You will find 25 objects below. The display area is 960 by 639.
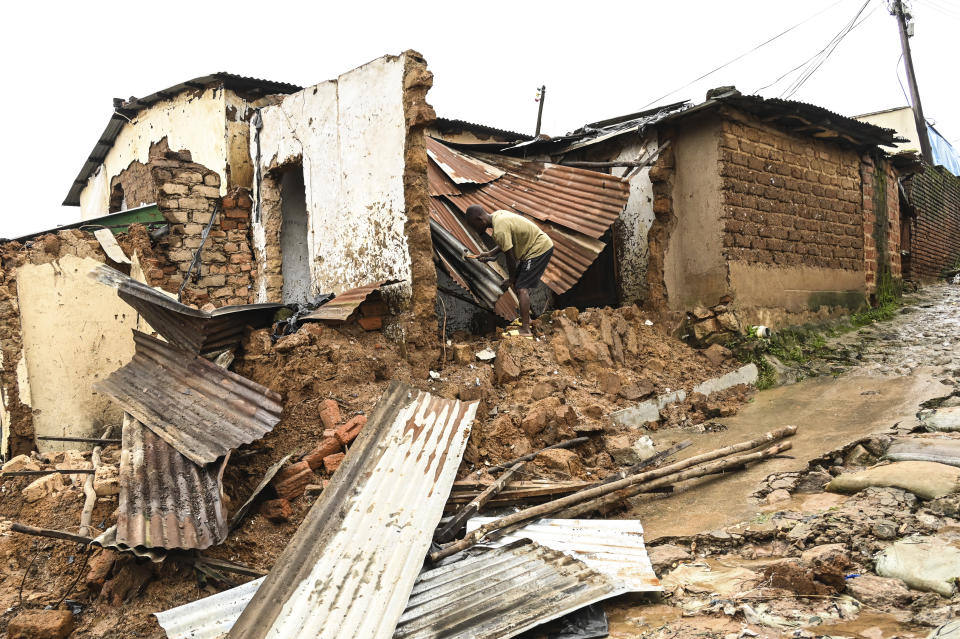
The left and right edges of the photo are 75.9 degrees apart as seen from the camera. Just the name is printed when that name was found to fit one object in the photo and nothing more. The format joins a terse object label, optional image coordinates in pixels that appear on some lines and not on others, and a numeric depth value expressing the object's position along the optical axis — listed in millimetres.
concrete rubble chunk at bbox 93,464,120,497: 3881
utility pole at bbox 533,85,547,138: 13422
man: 5711
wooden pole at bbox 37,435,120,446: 4555
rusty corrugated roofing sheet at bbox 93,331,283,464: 3990
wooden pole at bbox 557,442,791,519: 3680
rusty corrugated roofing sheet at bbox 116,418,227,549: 3264
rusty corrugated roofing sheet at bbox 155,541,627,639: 2574
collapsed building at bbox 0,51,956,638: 3133
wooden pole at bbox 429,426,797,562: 3152
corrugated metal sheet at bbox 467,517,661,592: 2848
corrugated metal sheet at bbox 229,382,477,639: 2643
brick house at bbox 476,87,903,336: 6645
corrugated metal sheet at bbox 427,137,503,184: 6809
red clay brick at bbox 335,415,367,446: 4137
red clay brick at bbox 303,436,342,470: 4055
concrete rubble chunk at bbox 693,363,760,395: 6051
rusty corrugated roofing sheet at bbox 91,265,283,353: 4578
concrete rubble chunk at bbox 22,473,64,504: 3926
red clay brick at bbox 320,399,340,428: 4348
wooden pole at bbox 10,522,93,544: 3160
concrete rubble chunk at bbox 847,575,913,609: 2352
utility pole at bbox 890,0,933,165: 14766
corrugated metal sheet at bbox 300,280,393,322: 4864
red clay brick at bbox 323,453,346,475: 4004
